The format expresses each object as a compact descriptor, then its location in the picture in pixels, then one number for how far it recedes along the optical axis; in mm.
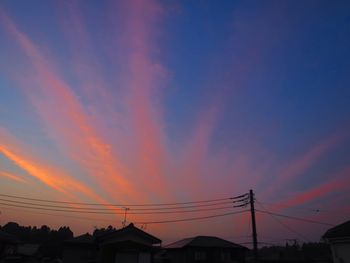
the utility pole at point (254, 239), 34250
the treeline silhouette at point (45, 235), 81938
